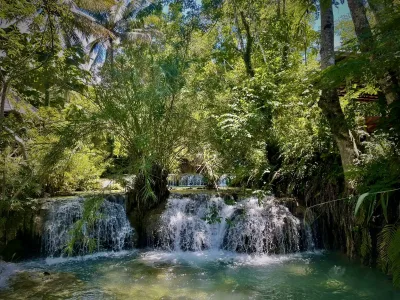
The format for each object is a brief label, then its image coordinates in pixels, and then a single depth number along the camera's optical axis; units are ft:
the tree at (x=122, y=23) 72.08
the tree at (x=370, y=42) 12.20
